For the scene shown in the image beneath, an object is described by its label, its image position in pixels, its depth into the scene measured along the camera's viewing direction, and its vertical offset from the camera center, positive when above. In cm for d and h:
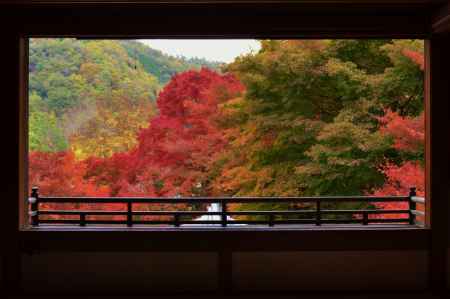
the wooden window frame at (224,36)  520 +69
